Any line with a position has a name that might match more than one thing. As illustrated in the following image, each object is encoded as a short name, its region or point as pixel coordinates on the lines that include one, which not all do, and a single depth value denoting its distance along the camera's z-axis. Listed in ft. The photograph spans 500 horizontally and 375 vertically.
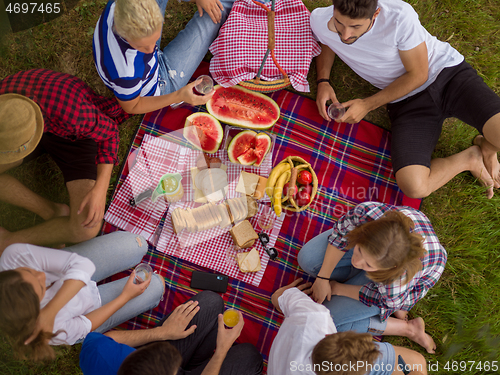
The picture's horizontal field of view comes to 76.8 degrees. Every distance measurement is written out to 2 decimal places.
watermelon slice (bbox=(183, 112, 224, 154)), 11.06
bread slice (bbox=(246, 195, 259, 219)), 10.80
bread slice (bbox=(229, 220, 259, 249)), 10.55
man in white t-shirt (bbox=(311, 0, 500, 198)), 9.27
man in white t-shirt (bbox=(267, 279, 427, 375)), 7.25
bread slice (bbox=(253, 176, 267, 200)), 10.88
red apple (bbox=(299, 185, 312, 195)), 10.39
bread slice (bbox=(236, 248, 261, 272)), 10.72
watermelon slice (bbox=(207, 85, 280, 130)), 11.16
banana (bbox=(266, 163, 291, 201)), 10.42
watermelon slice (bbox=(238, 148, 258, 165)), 10.84
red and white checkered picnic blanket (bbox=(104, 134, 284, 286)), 10.89
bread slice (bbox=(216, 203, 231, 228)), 10.73
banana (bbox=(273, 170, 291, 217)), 10.11
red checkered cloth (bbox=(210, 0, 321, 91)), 10.67
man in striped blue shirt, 7.06
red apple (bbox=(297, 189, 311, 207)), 10.31
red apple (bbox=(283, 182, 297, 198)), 10.62
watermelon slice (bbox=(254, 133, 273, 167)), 10.88
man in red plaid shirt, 7.14
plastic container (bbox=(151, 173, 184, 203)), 10.63
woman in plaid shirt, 7.77
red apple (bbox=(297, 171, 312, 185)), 10.18
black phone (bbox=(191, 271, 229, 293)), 10.73
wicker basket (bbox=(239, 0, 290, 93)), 10.28
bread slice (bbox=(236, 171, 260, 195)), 10.89
